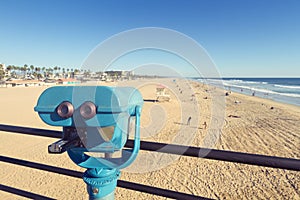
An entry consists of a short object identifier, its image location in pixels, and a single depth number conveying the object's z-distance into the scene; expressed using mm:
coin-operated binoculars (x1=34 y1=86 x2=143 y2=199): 717
